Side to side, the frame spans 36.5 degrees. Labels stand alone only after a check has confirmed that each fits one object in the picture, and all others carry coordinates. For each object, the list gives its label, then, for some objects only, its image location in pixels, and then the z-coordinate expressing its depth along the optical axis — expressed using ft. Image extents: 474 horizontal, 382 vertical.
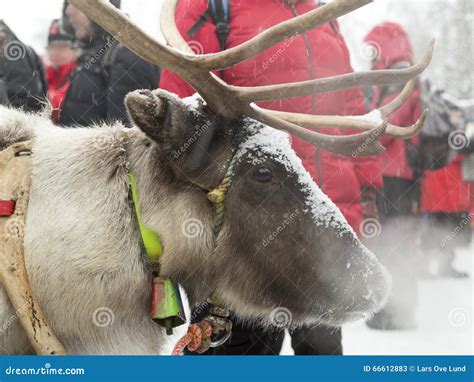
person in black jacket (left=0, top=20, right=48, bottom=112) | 13.43
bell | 8.11
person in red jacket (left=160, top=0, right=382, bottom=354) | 10.80
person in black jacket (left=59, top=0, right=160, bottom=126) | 12.92
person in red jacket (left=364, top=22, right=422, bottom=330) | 17.35
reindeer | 7.94
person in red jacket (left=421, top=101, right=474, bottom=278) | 24.26
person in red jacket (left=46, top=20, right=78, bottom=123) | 14.70
